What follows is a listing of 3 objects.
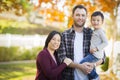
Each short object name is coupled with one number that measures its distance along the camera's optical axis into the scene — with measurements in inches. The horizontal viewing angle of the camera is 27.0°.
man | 85.4
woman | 79.3
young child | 86.5
